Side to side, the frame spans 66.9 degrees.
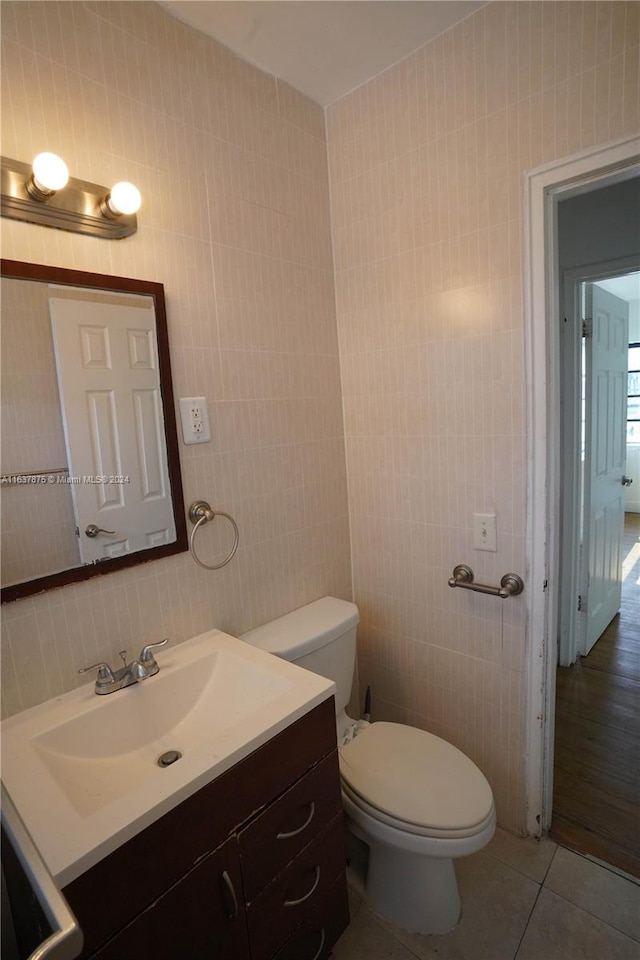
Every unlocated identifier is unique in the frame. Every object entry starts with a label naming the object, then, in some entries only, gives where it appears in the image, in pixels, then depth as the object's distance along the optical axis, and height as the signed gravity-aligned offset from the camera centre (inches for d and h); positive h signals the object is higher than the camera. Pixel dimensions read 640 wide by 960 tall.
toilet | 48.6 -39.3
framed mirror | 40.9 +1.0
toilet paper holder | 58.6 -20.7
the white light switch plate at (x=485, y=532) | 60.2 -14.2
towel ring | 54.0 -9.1
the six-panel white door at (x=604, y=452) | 96.0 -8.9
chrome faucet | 45.0 -22.1
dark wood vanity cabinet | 31.2 -32.6
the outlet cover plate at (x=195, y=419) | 52.8 +1.7
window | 215.2 +2.8
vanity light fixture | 39.5 +21.1
